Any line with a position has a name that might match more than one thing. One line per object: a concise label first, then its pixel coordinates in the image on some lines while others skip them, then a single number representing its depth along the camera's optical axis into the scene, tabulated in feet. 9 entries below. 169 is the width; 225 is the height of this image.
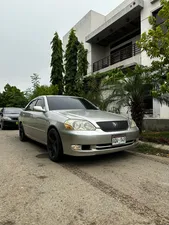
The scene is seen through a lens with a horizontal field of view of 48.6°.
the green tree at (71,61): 56.24
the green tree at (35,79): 83.67
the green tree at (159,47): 17.13
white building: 35.94
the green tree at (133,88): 21.56
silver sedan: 11.78
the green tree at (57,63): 60.54
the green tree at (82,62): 53.74
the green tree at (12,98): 107.14
